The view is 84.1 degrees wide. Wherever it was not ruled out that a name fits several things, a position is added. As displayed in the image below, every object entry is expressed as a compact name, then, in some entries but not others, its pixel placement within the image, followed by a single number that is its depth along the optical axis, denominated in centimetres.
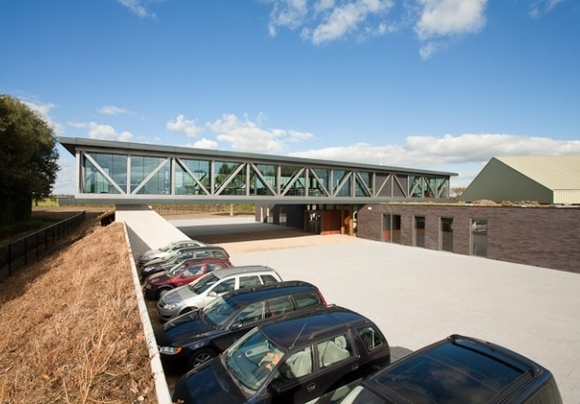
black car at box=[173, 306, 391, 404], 468
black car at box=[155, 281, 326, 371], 662
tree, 2969
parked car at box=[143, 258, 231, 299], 1184
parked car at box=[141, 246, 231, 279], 1478
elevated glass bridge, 1959
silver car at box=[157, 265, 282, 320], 938
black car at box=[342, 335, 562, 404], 374
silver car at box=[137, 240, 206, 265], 1769
